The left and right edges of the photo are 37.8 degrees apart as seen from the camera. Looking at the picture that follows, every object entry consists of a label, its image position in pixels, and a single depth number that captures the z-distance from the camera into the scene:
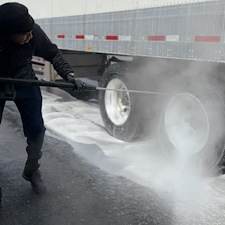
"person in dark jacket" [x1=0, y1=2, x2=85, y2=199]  2.72
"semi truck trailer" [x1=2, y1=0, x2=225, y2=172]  3.42
